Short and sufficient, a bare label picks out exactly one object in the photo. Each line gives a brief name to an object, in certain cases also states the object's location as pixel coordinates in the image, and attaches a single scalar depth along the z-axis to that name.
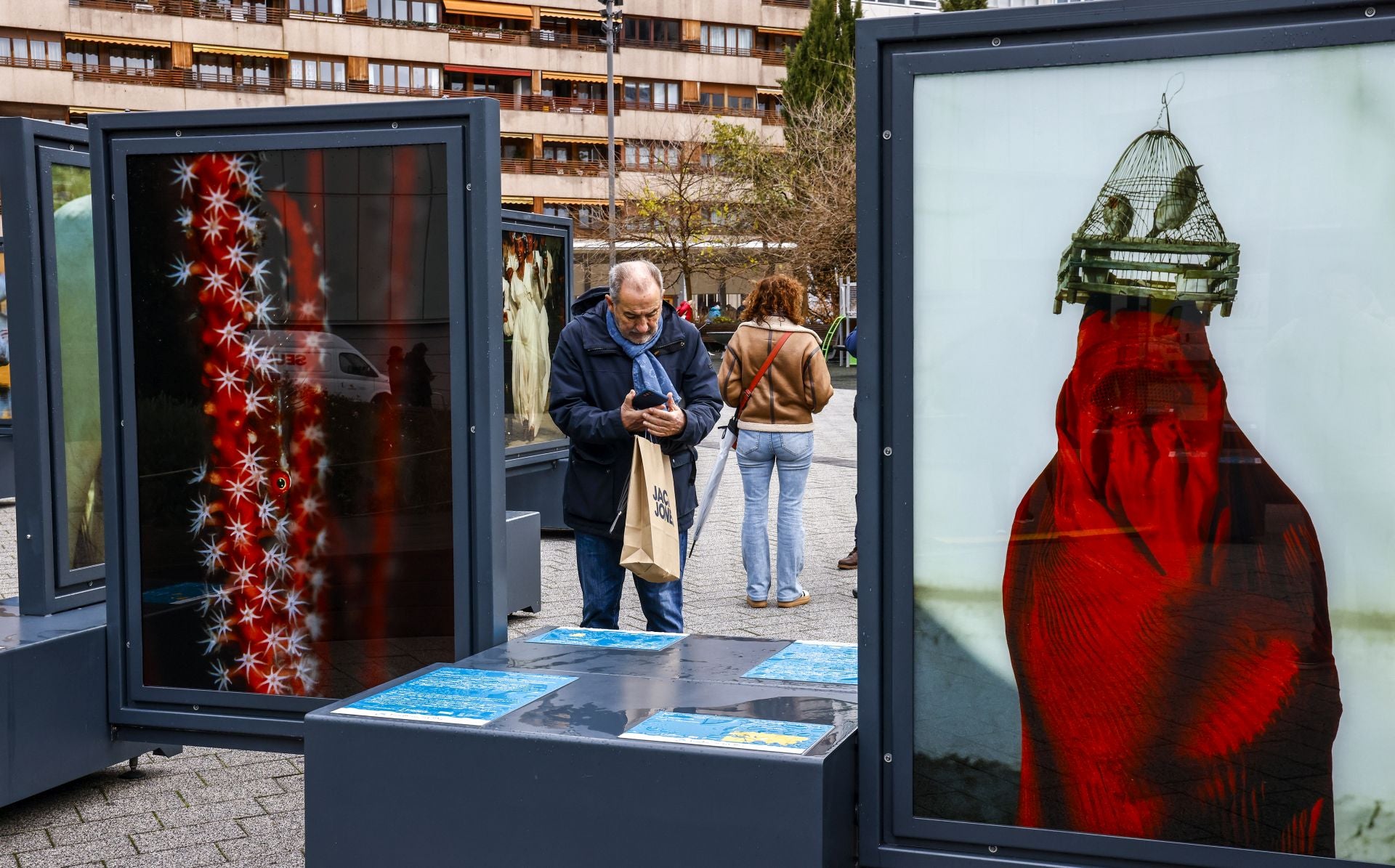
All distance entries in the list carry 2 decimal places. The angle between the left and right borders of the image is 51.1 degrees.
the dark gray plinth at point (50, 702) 4.45
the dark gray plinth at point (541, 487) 10.32
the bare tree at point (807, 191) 43.78
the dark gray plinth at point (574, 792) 2.85
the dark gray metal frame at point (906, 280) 2.69
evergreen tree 60.38
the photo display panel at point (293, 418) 3.93
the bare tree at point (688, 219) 50.19
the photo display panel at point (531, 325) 10.22
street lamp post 39.90
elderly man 5.13
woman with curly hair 7.81
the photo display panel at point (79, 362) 5.03
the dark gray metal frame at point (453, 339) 3.79
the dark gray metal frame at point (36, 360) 4.82
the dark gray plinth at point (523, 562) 7.59
